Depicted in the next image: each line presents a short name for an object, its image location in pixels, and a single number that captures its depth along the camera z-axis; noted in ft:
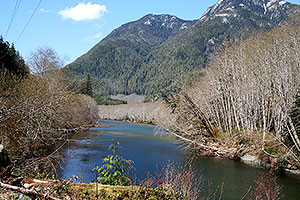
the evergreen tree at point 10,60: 60.67
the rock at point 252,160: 45.61
